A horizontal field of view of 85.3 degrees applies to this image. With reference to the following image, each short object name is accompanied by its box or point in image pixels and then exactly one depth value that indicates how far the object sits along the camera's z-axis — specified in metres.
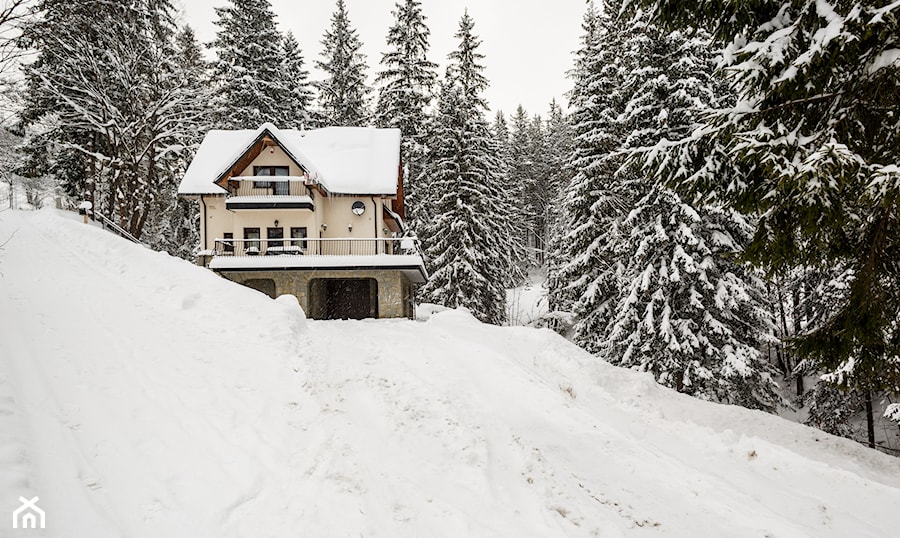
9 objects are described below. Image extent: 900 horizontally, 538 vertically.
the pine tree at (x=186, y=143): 23.11
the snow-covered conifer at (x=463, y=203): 24.72
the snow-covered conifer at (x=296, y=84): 31.77
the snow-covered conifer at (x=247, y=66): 28.58
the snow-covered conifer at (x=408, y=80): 28.98
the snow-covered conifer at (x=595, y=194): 19.49
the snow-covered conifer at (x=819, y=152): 5.62
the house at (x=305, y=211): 20.28
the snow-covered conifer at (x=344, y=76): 32.47
